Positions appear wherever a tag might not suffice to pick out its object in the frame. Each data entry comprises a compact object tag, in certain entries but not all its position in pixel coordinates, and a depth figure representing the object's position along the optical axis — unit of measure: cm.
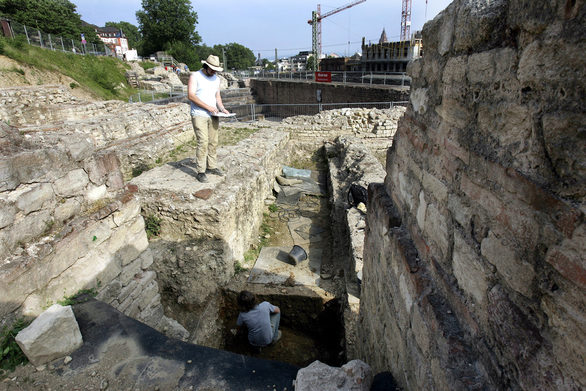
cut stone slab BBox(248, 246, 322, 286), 524
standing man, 448
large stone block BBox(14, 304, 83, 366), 209
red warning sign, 2375
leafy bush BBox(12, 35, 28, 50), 1696
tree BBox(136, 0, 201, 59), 5162
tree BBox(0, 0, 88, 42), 3158
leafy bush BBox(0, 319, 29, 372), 210
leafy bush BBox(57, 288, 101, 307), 262
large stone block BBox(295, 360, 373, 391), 188
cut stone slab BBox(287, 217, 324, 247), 670
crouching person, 412
